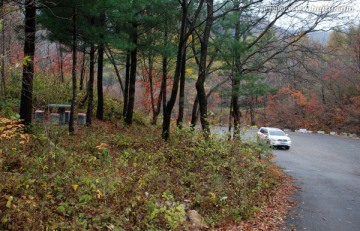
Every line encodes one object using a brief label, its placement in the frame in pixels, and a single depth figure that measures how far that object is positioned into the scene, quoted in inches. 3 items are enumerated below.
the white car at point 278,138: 925.7
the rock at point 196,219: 255.1
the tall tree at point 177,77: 456.4
